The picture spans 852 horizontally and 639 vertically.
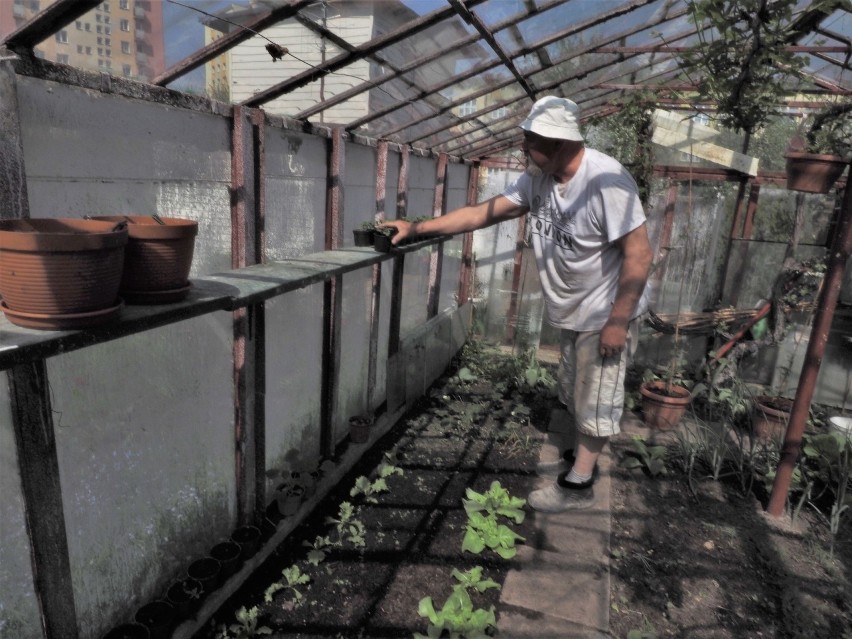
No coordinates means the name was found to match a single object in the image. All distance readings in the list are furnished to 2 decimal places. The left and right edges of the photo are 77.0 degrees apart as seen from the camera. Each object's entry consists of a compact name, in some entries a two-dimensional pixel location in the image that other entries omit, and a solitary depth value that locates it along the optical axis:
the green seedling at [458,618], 2.23
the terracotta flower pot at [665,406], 4.49
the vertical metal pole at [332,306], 3.20
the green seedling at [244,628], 2.27
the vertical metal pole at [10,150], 1.43
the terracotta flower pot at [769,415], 4.18
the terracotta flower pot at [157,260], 1.35
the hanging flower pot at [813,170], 3.40
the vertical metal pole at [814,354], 2.86
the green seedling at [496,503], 3.13
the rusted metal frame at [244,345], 2.39
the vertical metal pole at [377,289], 3.95
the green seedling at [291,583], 2.51
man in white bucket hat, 2.53
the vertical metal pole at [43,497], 1.54
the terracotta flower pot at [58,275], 1.10
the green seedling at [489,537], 2.82
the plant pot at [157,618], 2.09
